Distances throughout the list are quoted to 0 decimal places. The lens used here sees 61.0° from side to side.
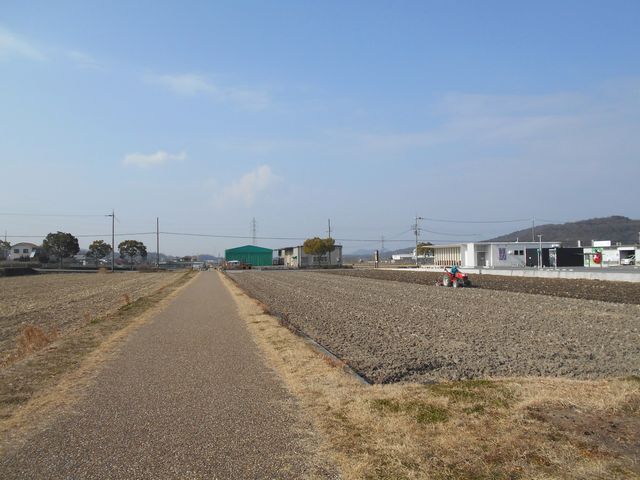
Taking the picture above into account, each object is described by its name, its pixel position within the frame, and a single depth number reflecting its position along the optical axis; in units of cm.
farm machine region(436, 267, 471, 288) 3675
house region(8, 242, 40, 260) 13938
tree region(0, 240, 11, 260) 14048
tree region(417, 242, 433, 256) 14075
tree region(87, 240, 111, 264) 14875
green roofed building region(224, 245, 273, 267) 13138
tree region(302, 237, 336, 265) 11912
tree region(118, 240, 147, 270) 14725
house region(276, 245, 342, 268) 12050
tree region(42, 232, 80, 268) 12594
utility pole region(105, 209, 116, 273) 9629
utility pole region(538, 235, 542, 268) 7419
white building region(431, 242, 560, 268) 7781
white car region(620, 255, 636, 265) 7138
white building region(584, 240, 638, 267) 7362
